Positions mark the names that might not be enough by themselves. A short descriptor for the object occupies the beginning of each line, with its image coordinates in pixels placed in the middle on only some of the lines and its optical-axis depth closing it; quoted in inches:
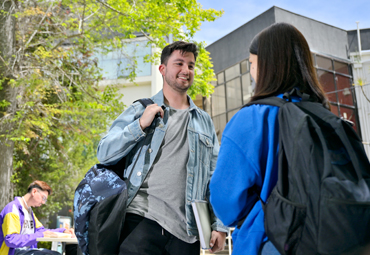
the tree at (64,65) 364.8
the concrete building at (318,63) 777.6
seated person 208.2
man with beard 86.0
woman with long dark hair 55.7
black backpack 44.8
